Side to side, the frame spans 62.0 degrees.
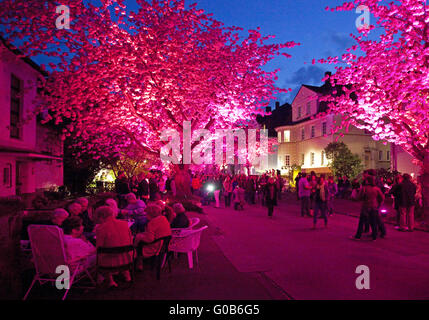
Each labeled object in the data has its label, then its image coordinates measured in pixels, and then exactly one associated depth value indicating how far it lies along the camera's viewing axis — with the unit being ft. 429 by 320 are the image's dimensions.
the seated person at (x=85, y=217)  25.39
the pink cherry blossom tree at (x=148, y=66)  44.32
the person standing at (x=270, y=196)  53.11
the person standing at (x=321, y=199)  43.11
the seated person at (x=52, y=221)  21.22
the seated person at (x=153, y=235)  22.47
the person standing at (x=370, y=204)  34.60
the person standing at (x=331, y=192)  56.54
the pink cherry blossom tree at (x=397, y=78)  44.50
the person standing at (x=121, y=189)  51.60
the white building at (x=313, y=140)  126.52
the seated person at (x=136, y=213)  30.60
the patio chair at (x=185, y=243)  24.13
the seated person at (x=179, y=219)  26.61
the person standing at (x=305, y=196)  55.31
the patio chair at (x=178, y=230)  25.40
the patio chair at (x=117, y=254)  18.84
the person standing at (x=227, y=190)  72.56
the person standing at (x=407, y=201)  41.42
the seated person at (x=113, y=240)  19.24
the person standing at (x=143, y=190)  56.13
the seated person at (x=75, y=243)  18.97
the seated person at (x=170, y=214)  28.17
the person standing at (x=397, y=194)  42.50
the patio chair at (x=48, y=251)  17.99
